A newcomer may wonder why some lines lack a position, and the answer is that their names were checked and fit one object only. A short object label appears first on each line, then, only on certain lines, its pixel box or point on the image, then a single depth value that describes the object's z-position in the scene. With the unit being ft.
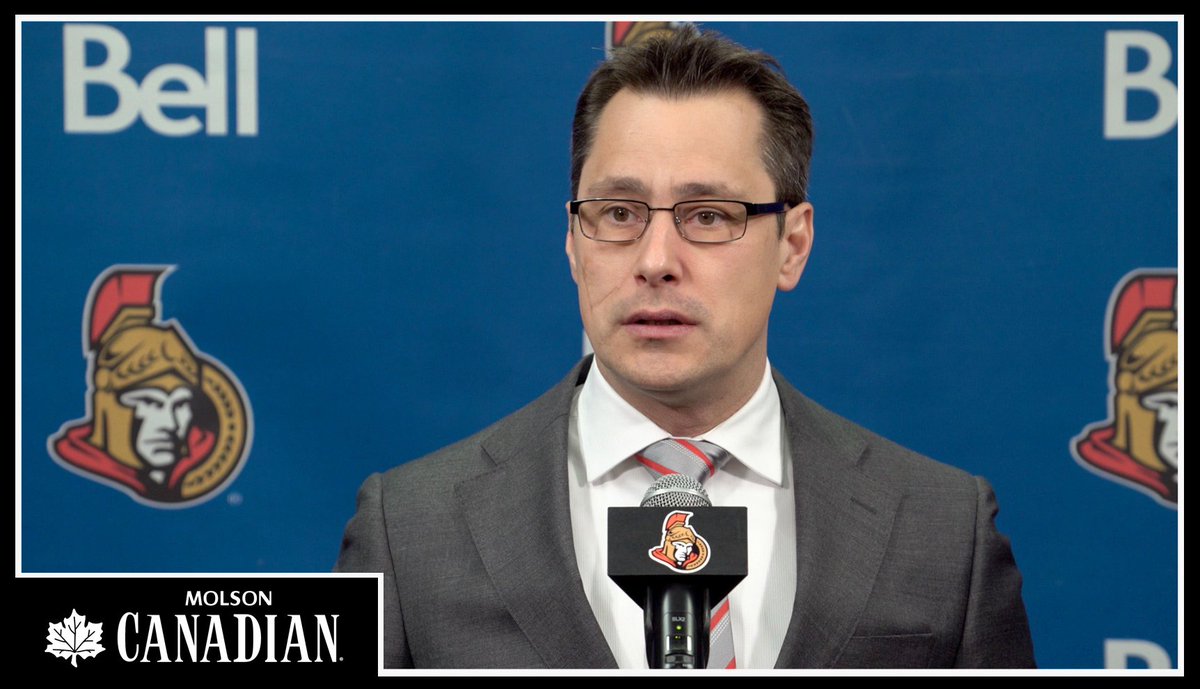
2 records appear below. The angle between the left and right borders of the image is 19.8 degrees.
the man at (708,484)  7.68
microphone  6.75
